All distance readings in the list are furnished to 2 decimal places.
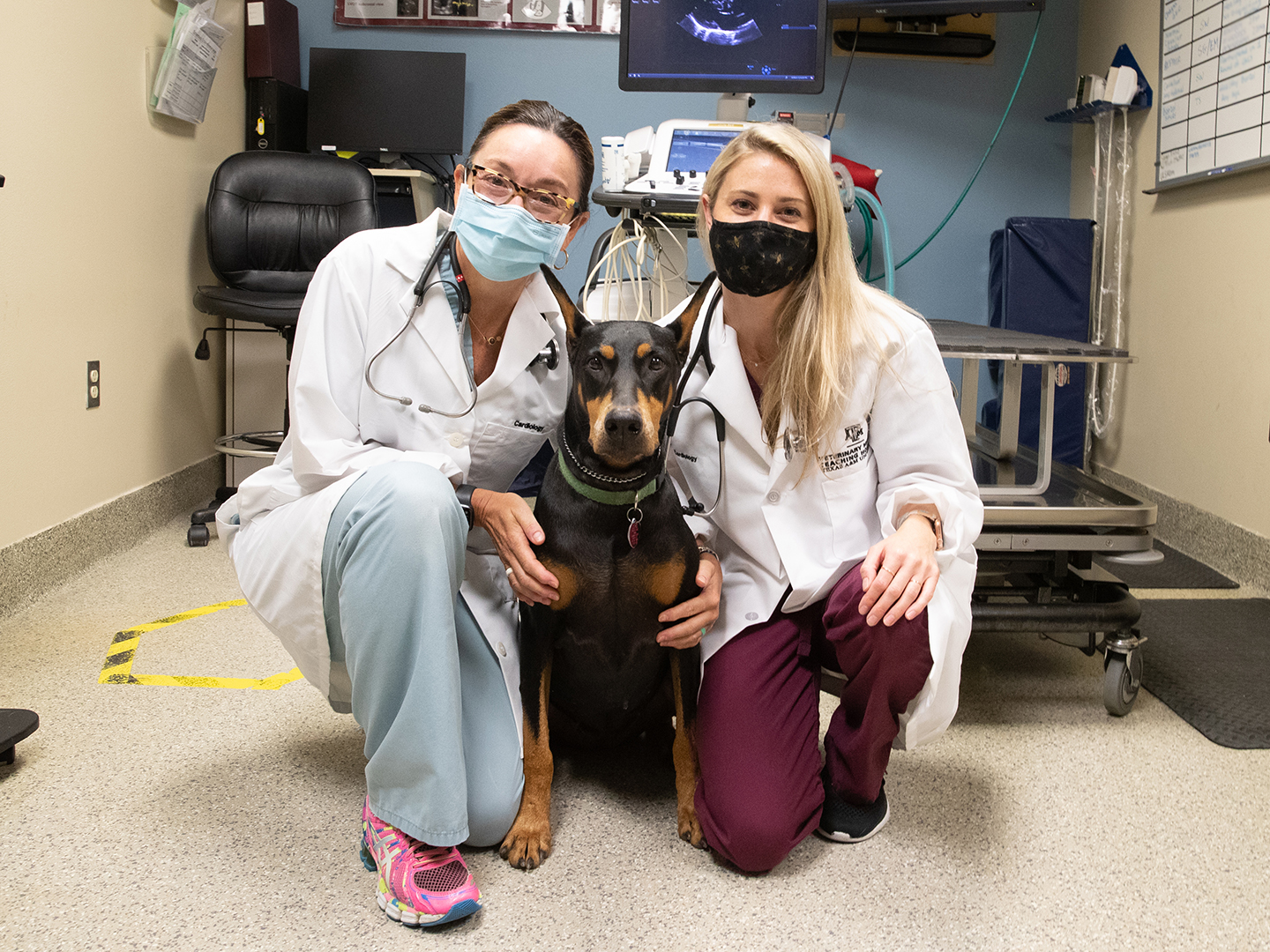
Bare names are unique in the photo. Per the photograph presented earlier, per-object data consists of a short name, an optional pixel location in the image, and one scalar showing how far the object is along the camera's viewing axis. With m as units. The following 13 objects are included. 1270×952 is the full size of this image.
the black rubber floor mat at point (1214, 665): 1.95
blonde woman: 1.44
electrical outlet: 2.83
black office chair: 3.43
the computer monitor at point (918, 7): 3.46
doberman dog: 1.39
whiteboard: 2.92
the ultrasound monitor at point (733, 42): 2.71
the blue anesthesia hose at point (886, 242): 2.38
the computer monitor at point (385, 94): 3.95
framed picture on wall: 4.10
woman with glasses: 1.28
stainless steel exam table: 1.94
